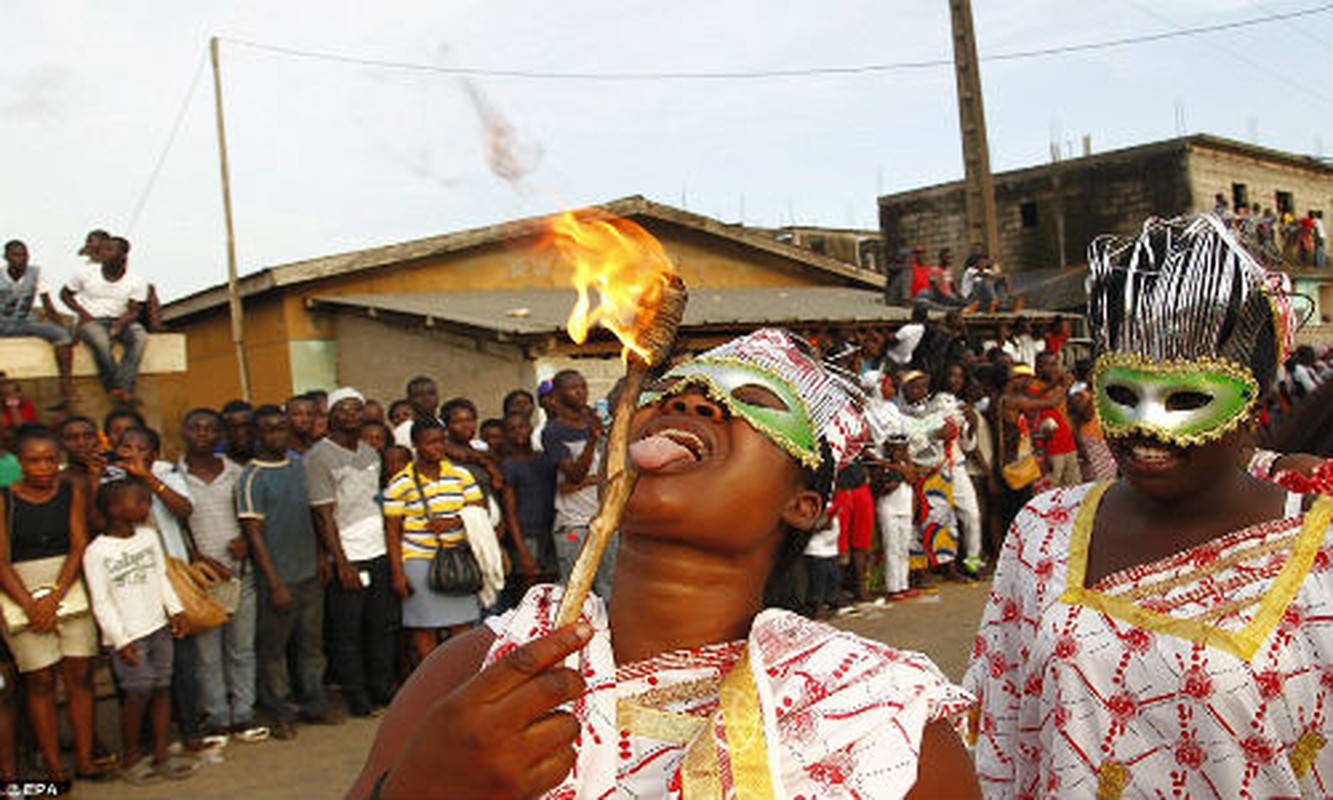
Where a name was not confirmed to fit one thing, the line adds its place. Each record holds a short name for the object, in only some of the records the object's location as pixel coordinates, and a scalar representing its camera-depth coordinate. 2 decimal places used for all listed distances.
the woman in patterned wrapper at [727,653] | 1.82
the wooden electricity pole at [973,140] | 16.23
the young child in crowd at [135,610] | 5.82
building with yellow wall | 13.36
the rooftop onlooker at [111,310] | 9.98
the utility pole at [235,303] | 16.34
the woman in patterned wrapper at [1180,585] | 2.54
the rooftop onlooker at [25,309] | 9.70
